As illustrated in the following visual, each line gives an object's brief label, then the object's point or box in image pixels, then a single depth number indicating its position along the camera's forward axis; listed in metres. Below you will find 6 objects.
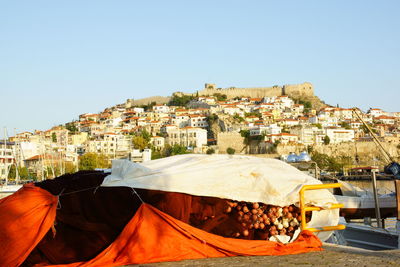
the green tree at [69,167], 75.85
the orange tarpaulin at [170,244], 6.10
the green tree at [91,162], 76.38
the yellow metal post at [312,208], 6.54
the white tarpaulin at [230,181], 6.45
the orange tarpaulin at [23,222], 6.05
